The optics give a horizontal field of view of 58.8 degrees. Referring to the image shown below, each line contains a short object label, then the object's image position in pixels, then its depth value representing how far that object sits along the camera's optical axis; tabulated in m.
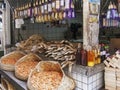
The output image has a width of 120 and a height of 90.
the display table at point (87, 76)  1.23
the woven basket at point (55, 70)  1.24
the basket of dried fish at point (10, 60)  1.80
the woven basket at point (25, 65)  1.54
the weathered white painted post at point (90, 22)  1.31
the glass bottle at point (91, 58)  1.26
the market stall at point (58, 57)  1.27
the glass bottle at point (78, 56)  1.31
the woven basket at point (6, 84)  1.84
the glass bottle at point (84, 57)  1.27
